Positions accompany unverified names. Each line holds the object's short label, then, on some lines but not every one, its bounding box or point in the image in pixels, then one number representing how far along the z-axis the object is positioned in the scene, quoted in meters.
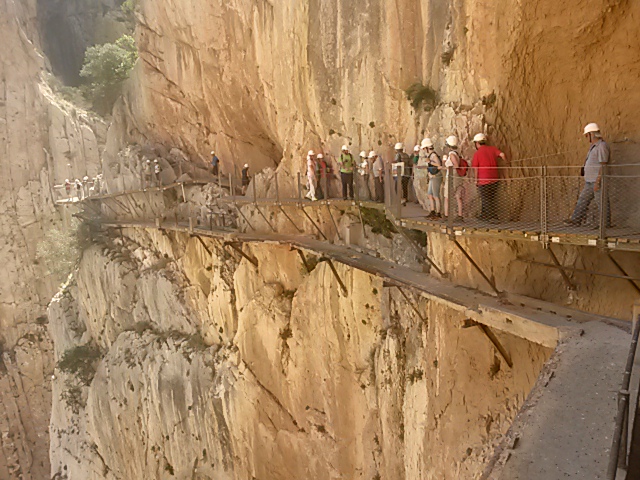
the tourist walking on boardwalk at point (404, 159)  11.37
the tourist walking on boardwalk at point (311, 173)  14.98
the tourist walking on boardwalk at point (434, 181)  9.56
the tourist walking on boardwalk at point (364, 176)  13.04
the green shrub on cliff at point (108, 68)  33.84
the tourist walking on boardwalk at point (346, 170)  13.48
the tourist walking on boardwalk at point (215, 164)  24.08
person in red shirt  8.57
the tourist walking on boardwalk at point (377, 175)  12.34
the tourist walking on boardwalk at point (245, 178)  21.88
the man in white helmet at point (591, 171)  7.15
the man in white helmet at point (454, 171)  8.62
